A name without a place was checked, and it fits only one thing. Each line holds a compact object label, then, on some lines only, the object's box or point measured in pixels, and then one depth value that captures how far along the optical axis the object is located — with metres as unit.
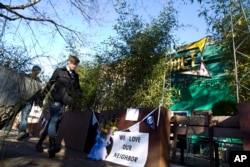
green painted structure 11.20
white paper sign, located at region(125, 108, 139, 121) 4.90
